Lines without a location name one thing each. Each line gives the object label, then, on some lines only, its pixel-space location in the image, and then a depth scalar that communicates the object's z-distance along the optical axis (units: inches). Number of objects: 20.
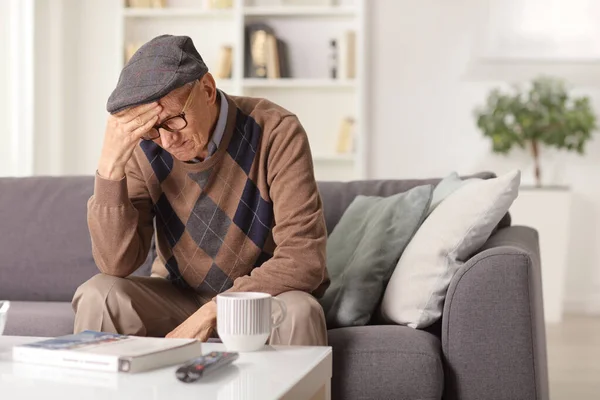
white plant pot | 187.0
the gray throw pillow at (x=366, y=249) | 86.5
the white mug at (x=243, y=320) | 60.4
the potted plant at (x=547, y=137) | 185.8
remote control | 52.9
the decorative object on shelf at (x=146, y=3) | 210.5
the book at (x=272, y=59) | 203.0
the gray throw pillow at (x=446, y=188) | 95.2
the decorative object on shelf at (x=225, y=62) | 206.1
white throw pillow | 83.3
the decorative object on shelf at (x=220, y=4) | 207.5
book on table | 55.3
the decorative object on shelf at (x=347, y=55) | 201.3
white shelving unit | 203.9
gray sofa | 75.0
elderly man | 73.9
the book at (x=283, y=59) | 205.3
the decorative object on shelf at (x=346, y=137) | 203.1
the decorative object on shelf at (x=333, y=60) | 204.2
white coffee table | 49.9
